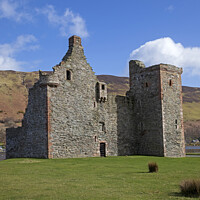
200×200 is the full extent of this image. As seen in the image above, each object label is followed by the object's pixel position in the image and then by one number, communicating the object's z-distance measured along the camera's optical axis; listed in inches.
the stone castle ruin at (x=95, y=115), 1058.7
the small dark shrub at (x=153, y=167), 671.1
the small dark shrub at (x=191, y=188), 399.2
